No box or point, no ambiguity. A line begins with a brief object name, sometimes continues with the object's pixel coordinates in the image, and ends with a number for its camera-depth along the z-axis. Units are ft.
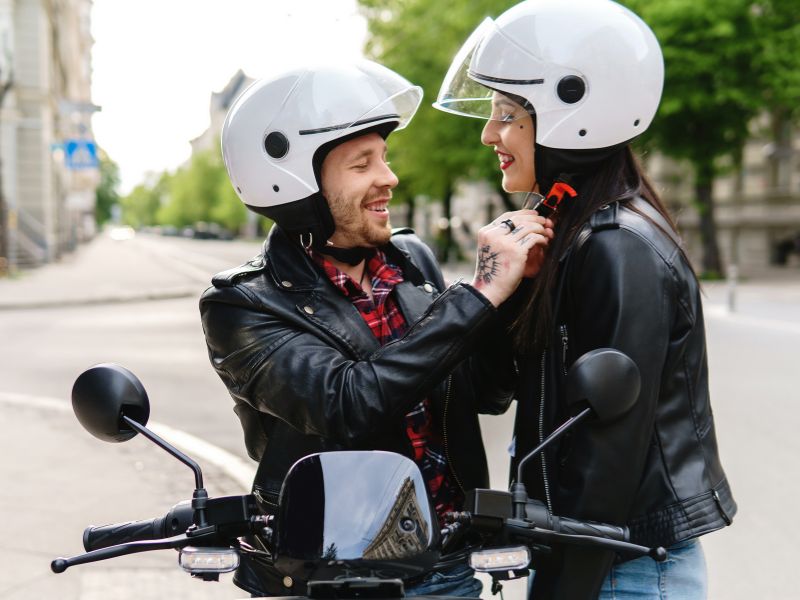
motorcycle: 4.89
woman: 5.72
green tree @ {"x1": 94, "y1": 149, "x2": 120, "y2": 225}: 337.52
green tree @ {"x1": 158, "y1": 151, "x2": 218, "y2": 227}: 354.13
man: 6.25
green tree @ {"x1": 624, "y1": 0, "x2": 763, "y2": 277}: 76.18
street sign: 72.64
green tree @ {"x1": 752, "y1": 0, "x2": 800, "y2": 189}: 75.87
